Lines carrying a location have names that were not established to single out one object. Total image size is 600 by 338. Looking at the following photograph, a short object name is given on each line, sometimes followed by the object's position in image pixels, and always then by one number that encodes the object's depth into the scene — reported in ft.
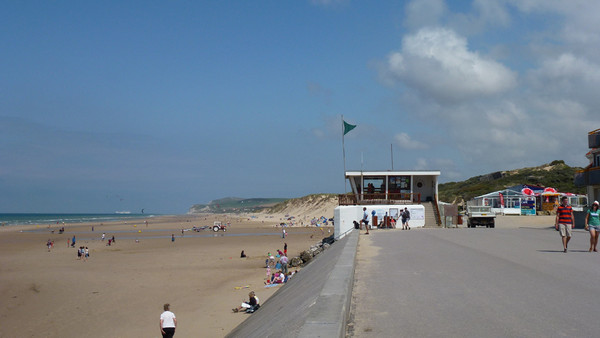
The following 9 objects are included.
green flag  117.54
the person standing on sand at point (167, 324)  40.29
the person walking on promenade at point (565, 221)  48.73
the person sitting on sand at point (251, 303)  52.60
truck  113.50
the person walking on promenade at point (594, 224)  48.80
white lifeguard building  104.42
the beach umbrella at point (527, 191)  171.12
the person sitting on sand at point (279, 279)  69.92
